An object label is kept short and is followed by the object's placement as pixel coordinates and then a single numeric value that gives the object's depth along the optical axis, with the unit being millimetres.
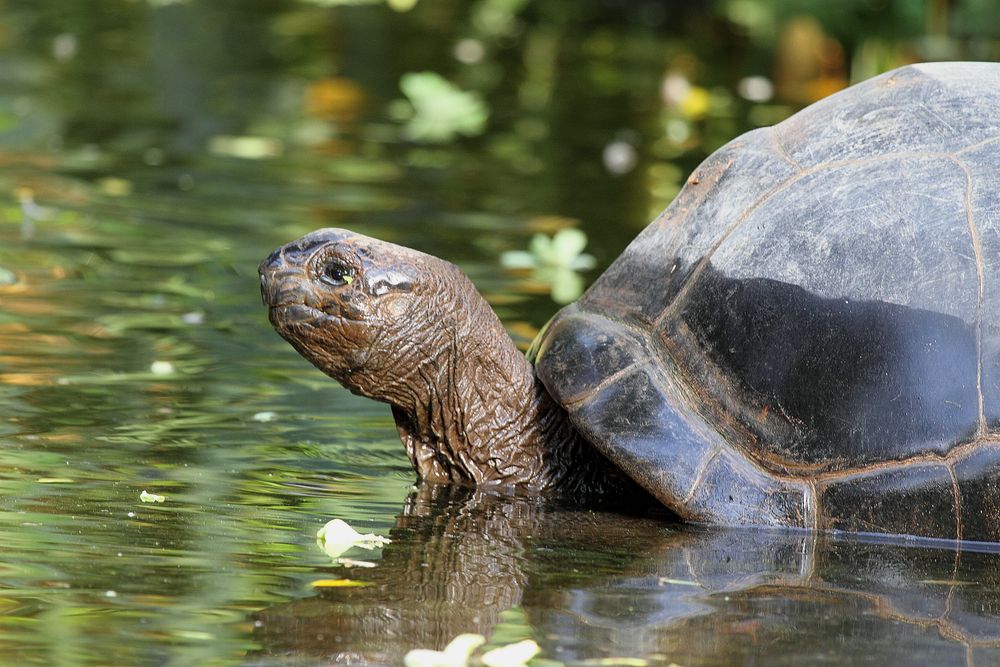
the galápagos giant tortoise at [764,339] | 7707
